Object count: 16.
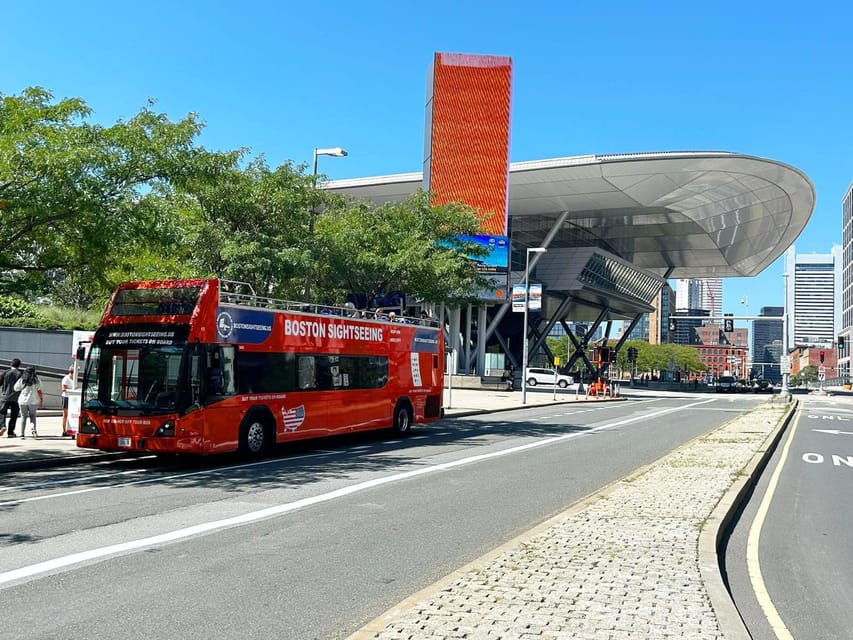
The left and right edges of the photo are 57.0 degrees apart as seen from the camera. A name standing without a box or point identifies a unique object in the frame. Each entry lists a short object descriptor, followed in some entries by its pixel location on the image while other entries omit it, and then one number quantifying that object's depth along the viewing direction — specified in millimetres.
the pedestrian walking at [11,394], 16984
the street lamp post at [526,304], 40188
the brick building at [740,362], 186638
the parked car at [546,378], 70800
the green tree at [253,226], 20875
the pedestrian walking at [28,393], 16781
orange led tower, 59031
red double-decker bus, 13664
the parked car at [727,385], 84625
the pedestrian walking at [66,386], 17062
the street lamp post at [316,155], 22781
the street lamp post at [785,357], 60584
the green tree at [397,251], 25125
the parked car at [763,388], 87062
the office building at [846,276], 139375
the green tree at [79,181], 12445
